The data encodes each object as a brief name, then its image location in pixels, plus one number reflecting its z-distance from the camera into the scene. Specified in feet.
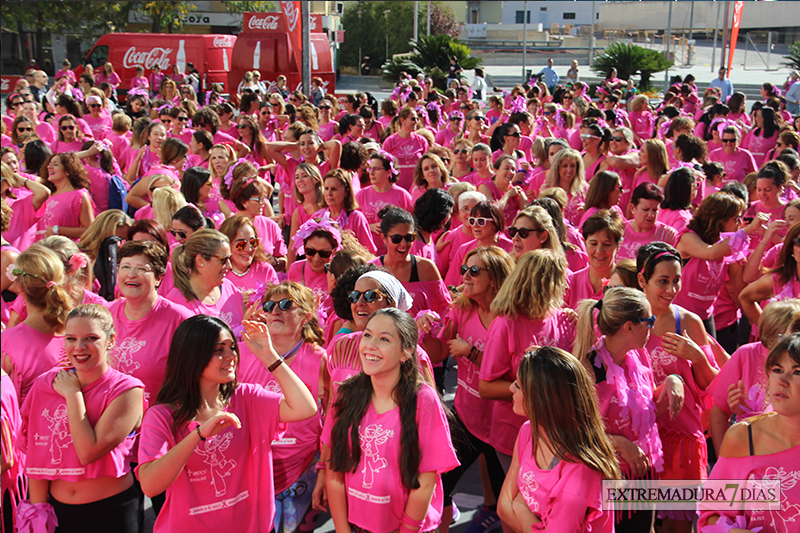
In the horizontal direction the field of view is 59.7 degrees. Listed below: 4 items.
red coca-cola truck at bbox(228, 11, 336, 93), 73.20
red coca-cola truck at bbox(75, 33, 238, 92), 77.61
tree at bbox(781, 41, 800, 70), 90.18
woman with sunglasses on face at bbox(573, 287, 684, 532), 10.55
